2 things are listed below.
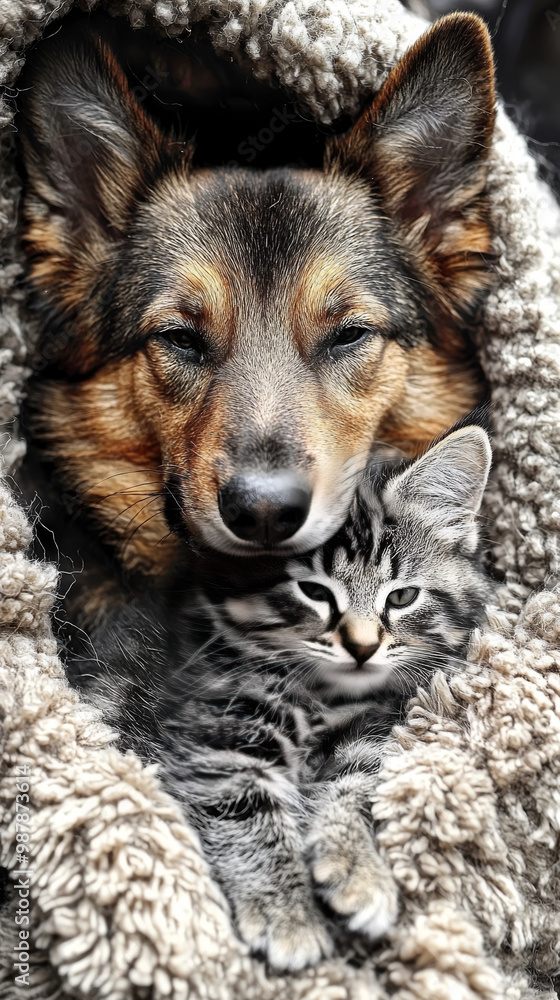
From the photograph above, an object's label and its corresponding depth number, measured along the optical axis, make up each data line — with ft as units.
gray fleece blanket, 1.42
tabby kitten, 1.53
